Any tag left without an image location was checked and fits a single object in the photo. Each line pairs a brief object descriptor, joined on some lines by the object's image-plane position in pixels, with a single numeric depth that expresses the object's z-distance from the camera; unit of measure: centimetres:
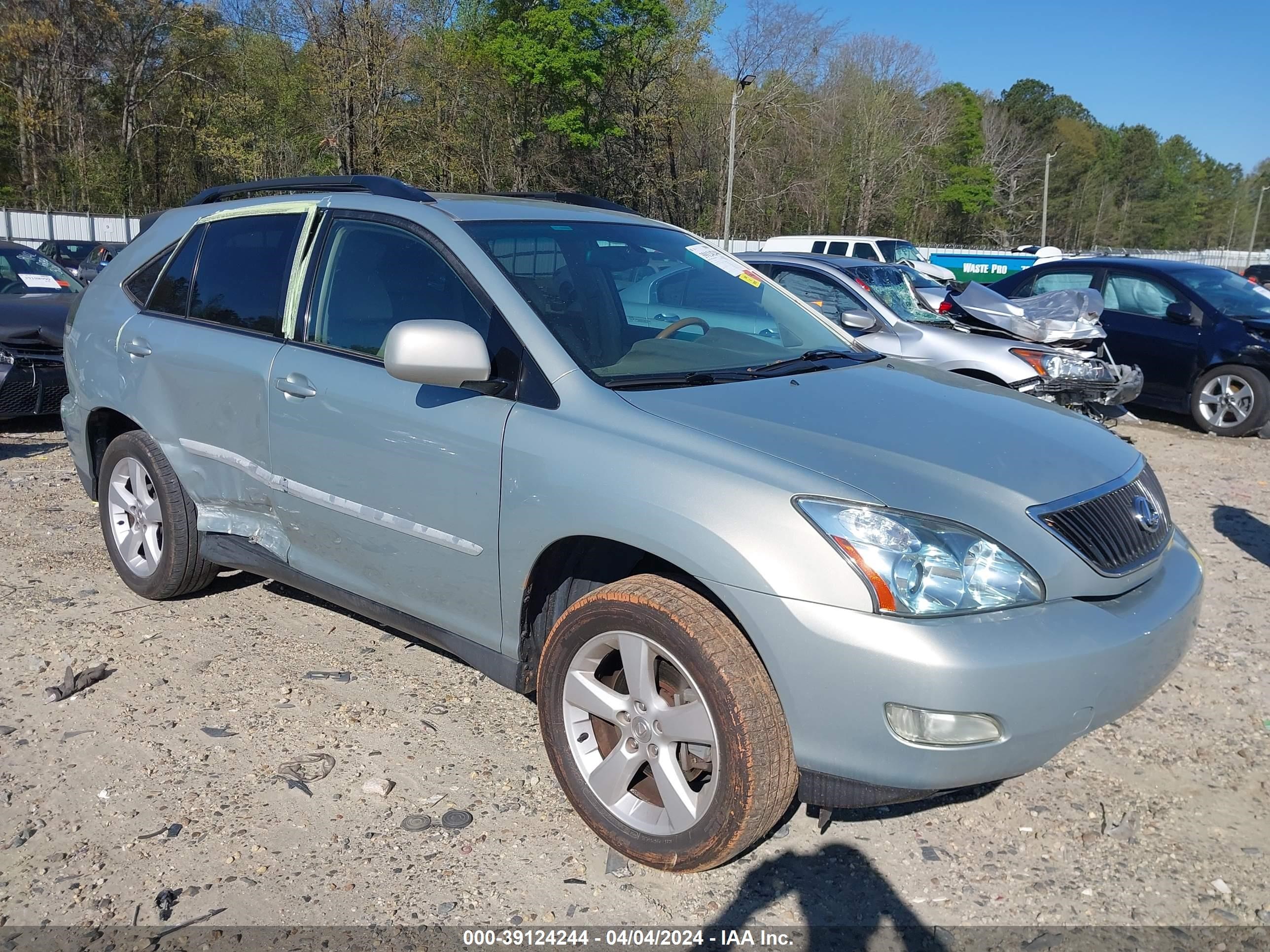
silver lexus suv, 240
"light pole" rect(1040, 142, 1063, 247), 6536
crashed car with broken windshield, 839
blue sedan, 977
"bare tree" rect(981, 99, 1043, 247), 7644
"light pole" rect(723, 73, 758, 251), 3036
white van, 2452
